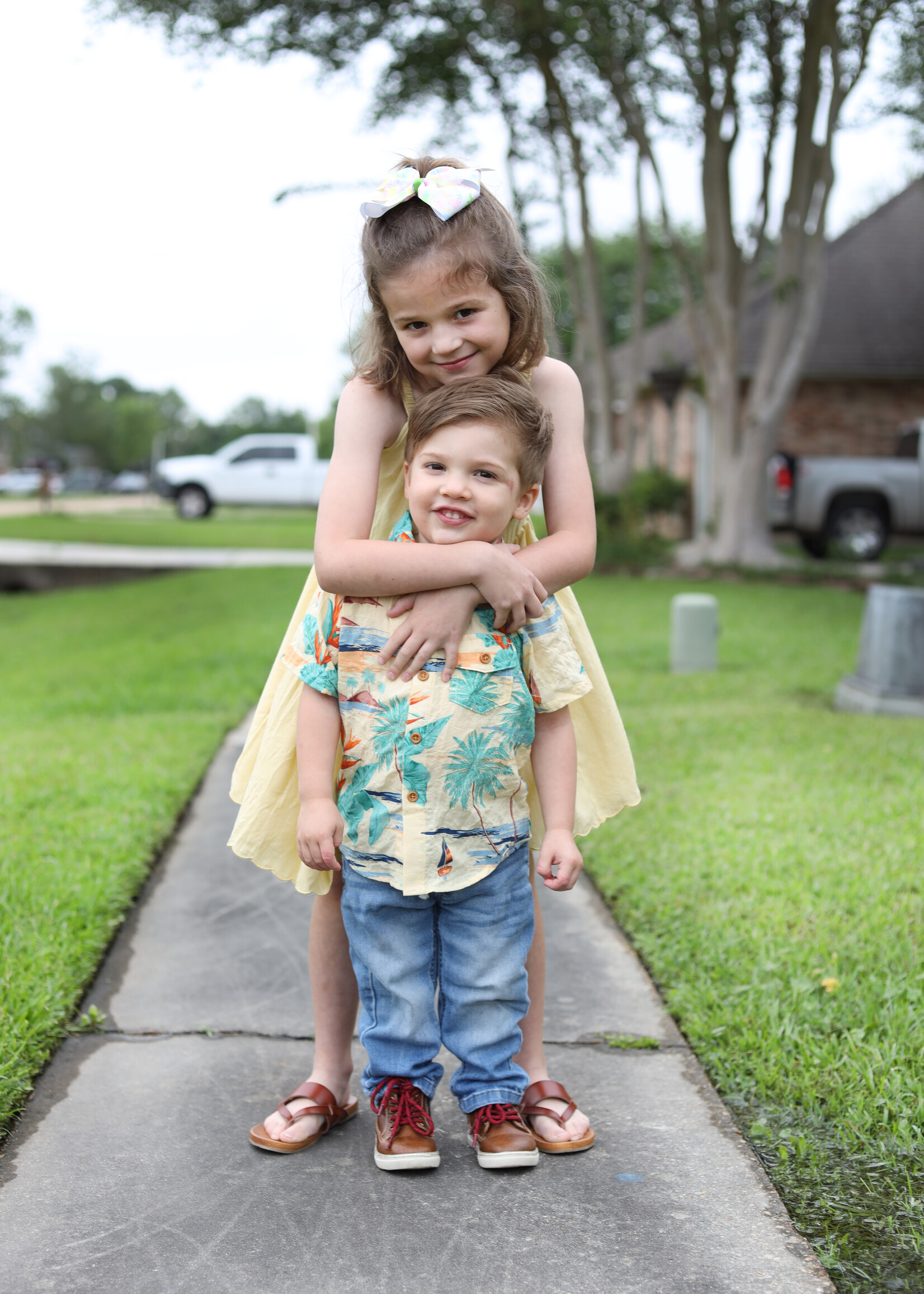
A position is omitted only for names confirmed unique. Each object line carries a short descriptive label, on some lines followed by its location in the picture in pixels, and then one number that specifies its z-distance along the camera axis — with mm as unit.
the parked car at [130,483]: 74125
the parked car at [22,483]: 73500
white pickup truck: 28812
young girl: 2025
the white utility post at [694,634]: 7699
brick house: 19266
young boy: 2043
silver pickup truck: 15227
